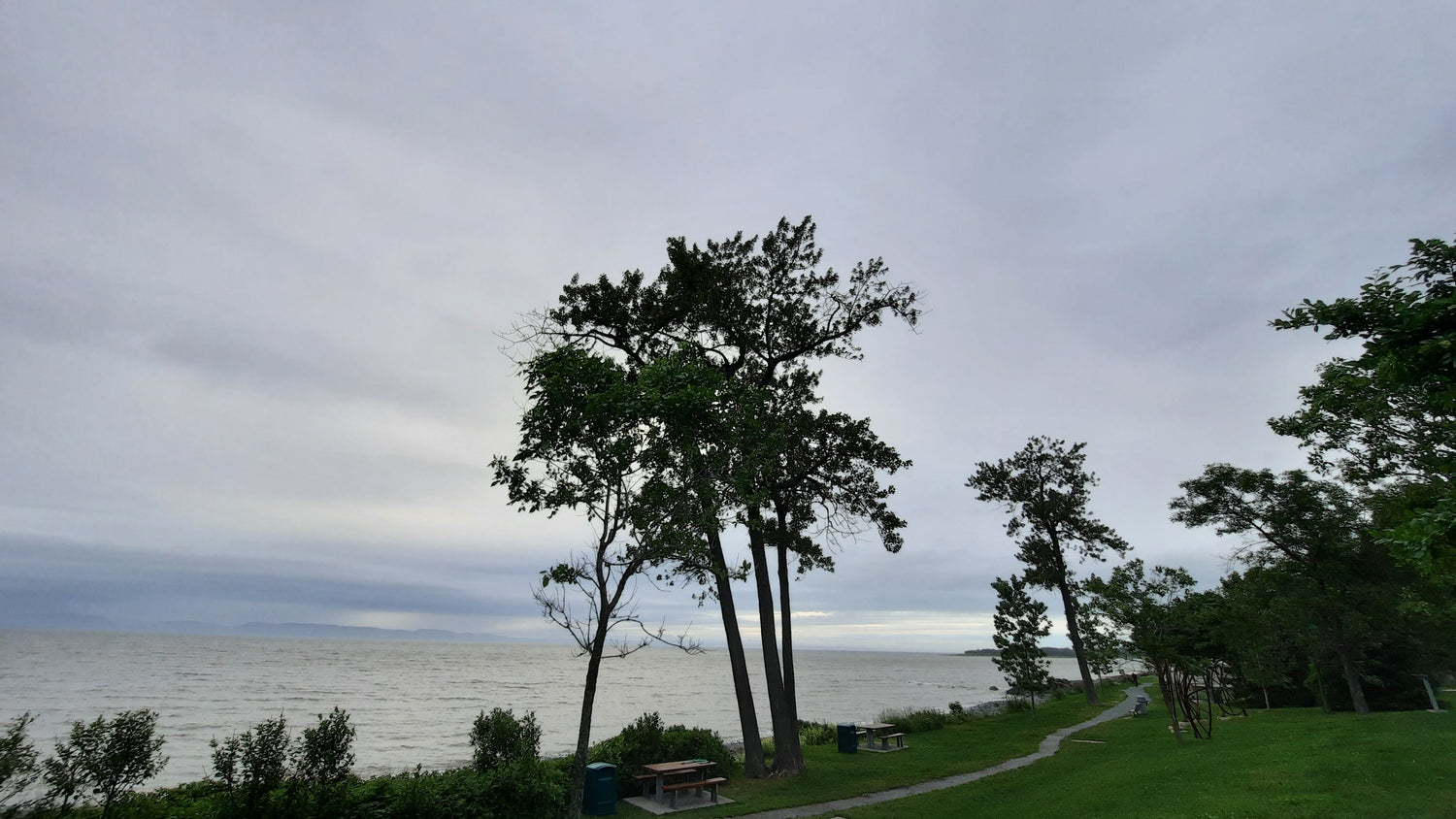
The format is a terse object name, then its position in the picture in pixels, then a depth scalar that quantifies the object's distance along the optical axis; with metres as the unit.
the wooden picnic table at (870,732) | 23.58
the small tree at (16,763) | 8.25
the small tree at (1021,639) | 38.00
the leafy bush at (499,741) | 13.14
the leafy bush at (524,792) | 11.37
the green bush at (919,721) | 29.72
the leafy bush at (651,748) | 15.39
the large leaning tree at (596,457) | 12.12
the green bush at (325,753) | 9.93
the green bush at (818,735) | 25.50
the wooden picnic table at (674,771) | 14.19
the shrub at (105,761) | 8.44
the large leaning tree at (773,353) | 17.55
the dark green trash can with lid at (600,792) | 13.21
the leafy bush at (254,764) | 9.37
